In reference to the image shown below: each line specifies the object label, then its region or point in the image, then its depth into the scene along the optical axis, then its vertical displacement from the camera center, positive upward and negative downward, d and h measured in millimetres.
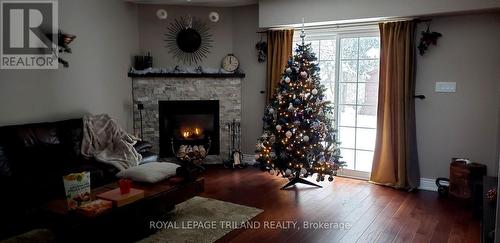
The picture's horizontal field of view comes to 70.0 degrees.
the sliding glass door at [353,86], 4848 +291
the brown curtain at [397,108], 4426 -15
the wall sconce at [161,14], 5398 +1365
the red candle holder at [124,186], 2820 -660
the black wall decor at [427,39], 4297 +825
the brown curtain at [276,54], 5289 +776
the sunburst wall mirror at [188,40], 5707 +1036
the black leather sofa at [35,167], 3023 -663
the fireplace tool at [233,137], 5875 -535
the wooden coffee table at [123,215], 2400 -822
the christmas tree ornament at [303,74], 4371 +387
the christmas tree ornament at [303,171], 4406 -806
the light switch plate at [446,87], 4316 +251
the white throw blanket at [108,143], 4129 -491
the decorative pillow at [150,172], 3232 -640
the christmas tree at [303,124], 4387 -227
